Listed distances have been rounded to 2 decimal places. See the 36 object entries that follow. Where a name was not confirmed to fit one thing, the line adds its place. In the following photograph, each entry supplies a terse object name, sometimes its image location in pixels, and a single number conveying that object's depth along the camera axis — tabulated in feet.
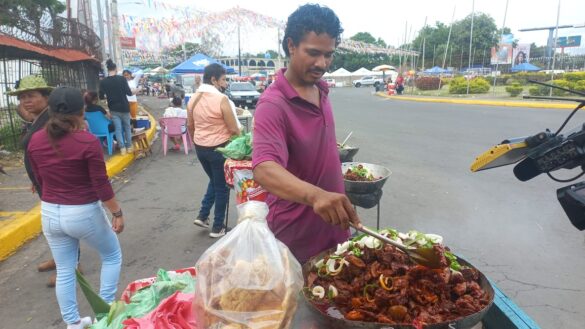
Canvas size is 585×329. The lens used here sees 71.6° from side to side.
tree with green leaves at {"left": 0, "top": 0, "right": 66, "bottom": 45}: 35.88
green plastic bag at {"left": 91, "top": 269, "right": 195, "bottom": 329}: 6.55
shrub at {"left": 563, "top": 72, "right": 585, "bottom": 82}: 74.34
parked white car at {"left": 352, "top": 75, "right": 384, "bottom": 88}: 183.01
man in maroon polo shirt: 5.52
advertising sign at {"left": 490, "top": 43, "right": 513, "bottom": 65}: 123.71
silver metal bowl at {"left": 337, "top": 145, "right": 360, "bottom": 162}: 15.59
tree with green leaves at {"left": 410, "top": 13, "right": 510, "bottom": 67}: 196.03
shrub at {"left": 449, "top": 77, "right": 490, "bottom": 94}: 92.38
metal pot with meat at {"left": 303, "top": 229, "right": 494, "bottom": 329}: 4.54
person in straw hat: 10.98
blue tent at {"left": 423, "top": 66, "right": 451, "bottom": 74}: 159.87
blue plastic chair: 28.58
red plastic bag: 5.87
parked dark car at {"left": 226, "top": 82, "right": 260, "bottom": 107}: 70.85
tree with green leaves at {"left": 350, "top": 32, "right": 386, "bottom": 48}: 301.63
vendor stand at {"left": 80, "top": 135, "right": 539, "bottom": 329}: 4.48
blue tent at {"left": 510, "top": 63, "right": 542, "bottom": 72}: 150.82
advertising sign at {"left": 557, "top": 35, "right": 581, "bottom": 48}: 175.81
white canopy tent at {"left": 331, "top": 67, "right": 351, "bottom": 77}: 212.23
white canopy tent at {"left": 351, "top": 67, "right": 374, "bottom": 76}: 214.07
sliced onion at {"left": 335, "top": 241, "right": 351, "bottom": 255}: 5.97
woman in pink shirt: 15.99
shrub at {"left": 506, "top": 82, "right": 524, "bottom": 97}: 77.92
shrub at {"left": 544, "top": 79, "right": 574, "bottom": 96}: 64.71
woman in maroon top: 9.39
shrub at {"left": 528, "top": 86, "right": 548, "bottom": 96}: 66.55
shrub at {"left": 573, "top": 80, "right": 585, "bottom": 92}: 66.59
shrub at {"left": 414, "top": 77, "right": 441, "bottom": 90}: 115.44
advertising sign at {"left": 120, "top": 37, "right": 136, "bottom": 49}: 74.41
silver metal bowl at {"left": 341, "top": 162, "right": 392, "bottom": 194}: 12.26
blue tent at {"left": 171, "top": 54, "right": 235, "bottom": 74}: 61.16
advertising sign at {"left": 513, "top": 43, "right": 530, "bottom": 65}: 170.75
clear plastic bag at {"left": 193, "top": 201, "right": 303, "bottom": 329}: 4.30
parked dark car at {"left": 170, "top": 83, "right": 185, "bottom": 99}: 78.54
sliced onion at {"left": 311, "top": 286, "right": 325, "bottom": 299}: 5.07
